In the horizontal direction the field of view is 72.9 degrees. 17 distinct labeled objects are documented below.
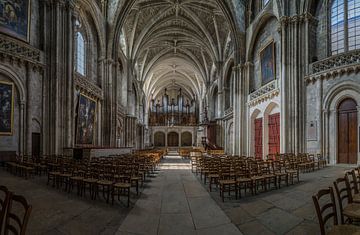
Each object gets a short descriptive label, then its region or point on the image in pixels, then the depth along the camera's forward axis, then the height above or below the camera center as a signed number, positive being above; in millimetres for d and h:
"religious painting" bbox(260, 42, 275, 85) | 19031 +5177
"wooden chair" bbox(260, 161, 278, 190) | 7661 -1565
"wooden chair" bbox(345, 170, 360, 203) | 3918 -1193
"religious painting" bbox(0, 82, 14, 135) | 12523 +985
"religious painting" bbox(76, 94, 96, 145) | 18047 +484
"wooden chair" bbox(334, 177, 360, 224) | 3304 -1214
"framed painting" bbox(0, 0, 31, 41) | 12828 +5955
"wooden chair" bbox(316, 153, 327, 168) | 12744 -1800
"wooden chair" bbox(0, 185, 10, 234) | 3041 -992
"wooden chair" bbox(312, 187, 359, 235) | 2949 -1265
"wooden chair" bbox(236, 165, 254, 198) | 7044 -1540
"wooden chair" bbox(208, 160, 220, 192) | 8094 -1615
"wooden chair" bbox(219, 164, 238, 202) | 6781 -1545
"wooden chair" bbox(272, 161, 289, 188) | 7860 -1551
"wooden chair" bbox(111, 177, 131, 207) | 6197 -1637
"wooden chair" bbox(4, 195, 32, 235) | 2643 -1042
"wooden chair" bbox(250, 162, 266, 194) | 7278 -1554
